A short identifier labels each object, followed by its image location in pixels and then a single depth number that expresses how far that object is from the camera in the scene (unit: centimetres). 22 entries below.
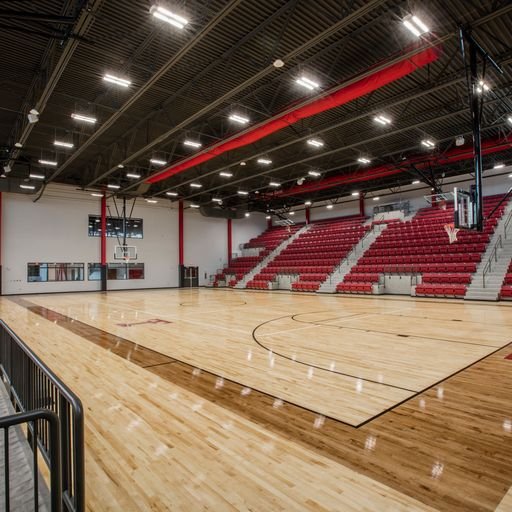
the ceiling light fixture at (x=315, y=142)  1438
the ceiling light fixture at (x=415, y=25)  697
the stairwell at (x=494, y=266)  1465
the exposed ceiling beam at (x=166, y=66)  683
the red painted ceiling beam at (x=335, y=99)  833
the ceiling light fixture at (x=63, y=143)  1400
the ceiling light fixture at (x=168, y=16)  656
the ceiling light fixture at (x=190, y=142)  1401
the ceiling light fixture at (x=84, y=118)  1140
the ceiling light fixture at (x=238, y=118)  1164
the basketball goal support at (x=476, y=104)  796
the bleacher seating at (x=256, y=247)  2767
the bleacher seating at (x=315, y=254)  2202
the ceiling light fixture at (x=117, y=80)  915
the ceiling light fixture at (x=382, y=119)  1241
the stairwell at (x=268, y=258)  2589
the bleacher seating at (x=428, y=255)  1638
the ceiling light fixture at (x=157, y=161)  1670
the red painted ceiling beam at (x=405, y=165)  1563
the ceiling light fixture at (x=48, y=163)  1721
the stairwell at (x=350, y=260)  2025
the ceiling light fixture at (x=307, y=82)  926
